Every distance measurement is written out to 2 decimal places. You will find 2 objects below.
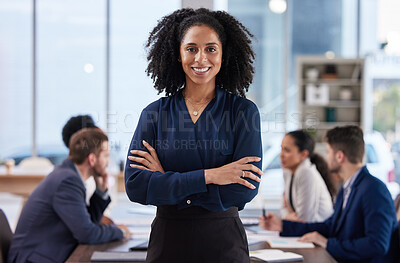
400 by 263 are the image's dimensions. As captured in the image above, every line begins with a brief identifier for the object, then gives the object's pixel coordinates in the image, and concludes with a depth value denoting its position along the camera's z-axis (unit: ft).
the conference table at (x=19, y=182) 17.25
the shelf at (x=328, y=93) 23.52
